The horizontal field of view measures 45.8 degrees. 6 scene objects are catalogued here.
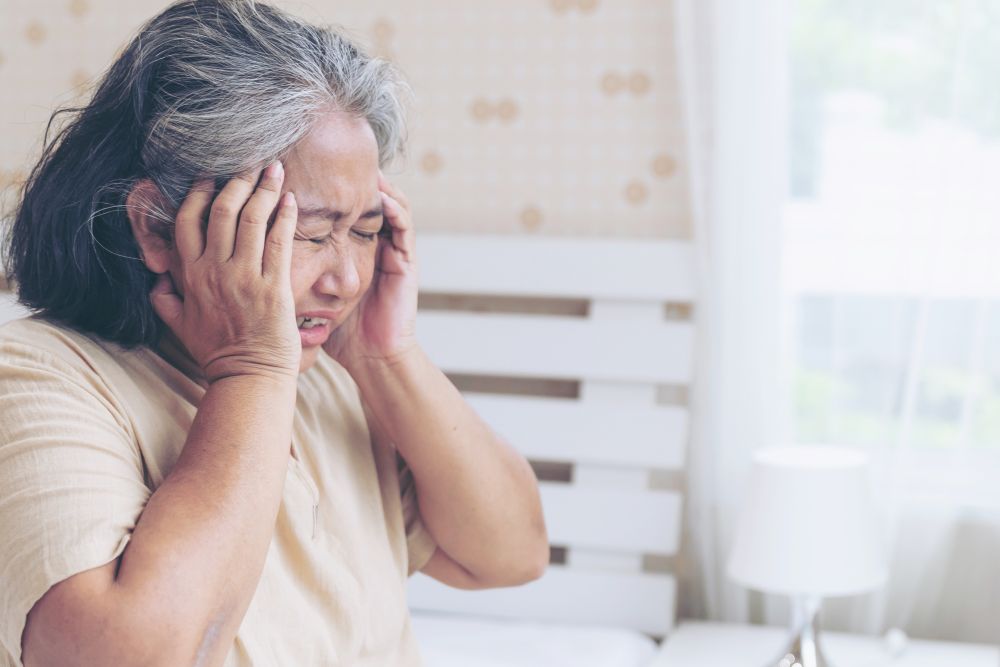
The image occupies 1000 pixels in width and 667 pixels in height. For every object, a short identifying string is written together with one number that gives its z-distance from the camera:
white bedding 2.01
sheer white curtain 2.23
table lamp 1.94
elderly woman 0.87
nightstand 2.08
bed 2.32
